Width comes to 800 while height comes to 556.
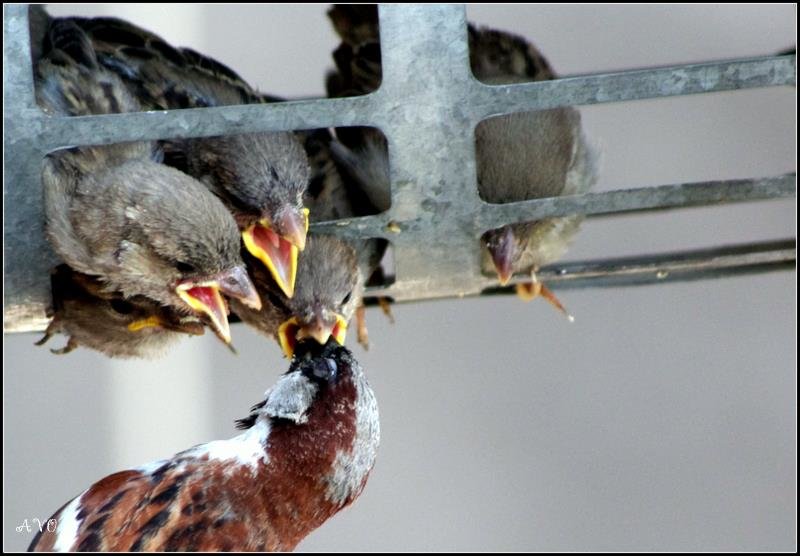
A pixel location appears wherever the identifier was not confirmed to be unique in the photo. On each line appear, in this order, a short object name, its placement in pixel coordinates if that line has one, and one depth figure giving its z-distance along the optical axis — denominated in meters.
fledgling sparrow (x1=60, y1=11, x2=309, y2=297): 5.19
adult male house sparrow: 4.60
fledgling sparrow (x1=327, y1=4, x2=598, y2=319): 5.75
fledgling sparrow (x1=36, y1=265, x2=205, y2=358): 5.41
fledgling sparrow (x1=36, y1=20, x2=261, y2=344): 4.94
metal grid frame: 4.63
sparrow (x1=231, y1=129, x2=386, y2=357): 5.18
